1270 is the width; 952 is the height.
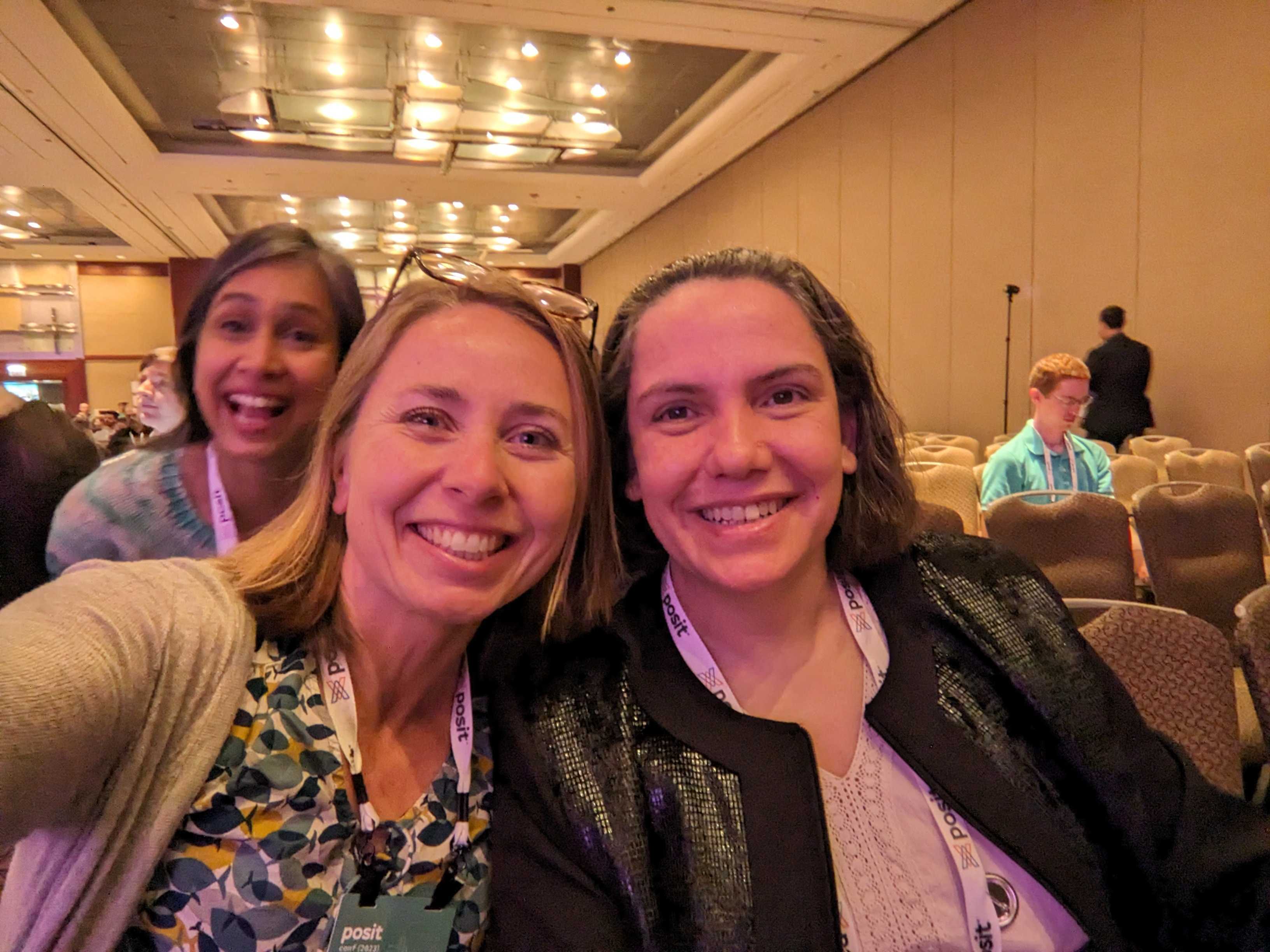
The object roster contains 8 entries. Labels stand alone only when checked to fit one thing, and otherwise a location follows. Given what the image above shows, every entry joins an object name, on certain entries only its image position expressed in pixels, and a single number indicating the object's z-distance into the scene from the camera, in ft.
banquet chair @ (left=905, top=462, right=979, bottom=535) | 13.71
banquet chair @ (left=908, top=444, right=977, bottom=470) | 17.54
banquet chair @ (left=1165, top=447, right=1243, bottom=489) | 16.37
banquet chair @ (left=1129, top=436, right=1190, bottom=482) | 18.93
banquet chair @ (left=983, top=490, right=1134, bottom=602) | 10.14
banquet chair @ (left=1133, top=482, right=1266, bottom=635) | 10.20
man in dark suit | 20.03
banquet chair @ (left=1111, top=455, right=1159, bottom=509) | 16.20
